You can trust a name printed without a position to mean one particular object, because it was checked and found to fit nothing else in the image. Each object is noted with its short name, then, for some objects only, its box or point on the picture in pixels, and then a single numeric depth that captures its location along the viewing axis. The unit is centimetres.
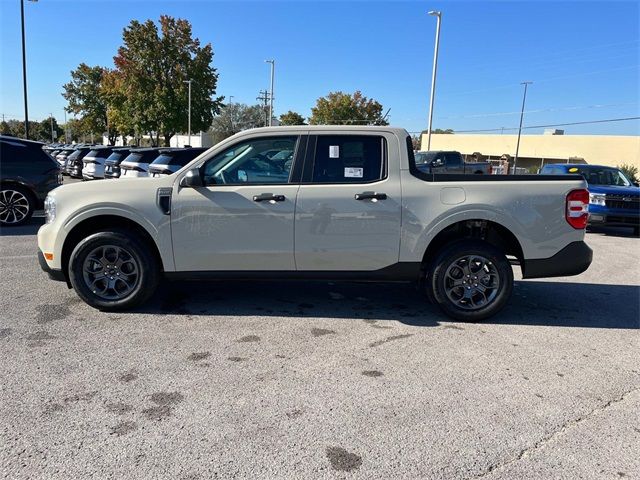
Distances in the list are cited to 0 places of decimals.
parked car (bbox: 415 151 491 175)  2294
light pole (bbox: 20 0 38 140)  2330
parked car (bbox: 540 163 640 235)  1100
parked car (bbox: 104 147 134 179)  1644
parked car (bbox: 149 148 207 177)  1223
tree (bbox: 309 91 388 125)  6488
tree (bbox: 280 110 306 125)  8238
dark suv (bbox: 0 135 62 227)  988
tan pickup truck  479
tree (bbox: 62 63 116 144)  6694
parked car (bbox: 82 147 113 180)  1858
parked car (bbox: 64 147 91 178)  2122
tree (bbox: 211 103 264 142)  9412
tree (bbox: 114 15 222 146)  4450
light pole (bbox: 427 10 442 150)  2665
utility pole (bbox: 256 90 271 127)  7517
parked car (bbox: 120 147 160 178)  1410
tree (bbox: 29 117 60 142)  9719
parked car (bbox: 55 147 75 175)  2357
